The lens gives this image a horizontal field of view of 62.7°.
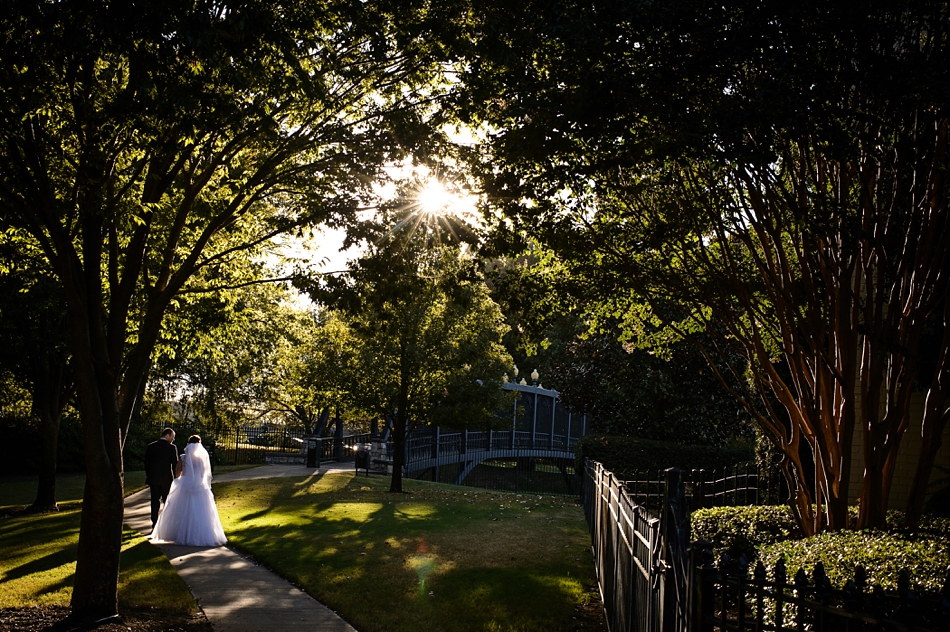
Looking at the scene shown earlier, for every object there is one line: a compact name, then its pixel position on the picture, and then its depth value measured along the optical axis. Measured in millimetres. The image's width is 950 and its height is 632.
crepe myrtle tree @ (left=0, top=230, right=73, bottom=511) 15281
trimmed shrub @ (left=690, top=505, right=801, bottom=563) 10523
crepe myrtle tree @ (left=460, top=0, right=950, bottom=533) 7160
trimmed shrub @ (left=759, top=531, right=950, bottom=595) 6125
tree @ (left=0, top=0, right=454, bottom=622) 6746
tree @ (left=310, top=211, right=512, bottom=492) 22703
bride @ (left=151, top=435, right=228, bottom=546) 13234
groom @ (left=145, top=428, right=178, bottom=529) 14758
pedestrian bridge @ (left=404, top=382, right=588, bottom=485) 32653
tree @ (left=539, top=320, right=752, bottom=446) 26219
